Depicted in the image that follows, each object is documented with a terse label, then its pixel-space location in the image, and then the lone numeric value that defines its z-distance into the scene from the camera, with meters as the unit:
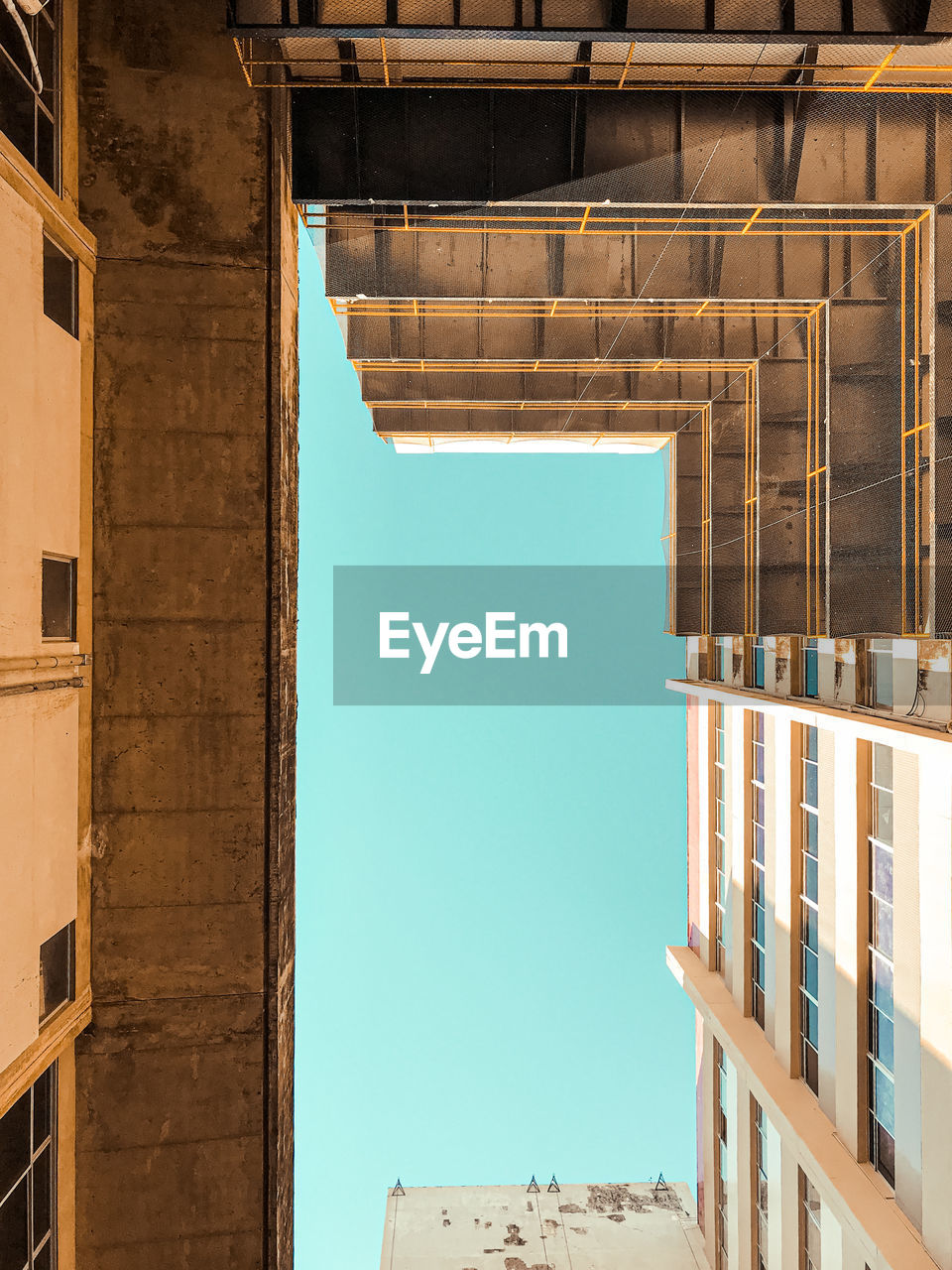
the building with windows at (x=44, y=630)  7.34
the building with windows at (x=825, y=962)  11.22
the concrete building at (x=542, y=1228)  25.53
